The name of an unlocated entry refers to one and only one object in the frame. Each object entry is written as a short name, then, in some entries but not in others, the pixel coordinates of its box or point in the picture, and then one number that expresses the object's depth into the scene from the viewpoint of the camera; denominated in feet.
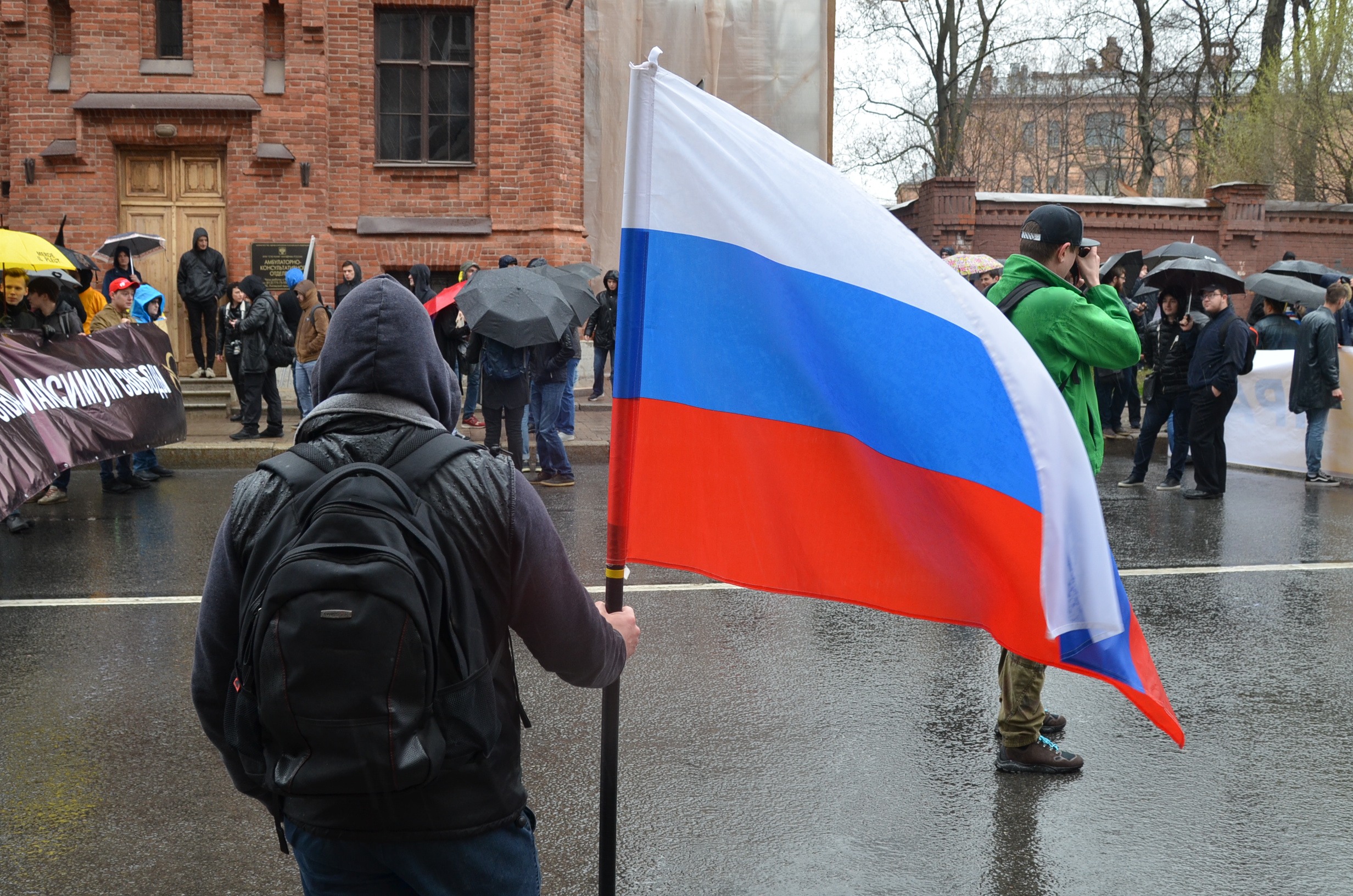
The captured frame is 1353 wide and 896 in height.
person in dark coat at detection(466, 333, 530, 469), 36.37
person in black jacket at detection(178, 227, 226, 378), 53.72
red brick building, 55.72
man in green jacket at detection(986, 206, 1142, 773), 14.96
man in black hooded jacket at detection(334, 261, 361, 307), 50.21
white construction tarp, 61.36
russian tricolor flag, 8.55
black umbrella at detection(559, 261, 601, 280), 42.14
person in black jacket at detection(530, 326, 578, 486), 37.65
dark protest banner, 27.86
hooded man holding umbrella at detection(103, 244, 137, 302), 49.60
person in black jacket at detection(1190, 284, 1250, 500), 36.58
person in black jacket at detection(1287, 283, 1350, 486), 38.68
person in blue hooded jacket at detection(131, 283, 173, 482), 38.96
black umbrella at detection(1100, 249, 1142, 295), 49.03
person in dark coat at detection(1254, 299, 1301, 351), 43.73
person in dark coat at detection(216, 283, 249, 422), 45.14
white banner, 41.24
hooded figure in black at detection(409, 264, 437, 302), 50.06
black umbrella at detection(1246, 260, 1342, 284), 50.80
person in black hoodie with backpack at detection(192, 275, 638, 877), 6.92
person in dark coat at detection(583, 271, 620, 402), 52.01
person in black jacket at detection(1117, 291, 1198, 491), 38.09
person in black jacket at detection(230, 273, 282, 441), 44.11
